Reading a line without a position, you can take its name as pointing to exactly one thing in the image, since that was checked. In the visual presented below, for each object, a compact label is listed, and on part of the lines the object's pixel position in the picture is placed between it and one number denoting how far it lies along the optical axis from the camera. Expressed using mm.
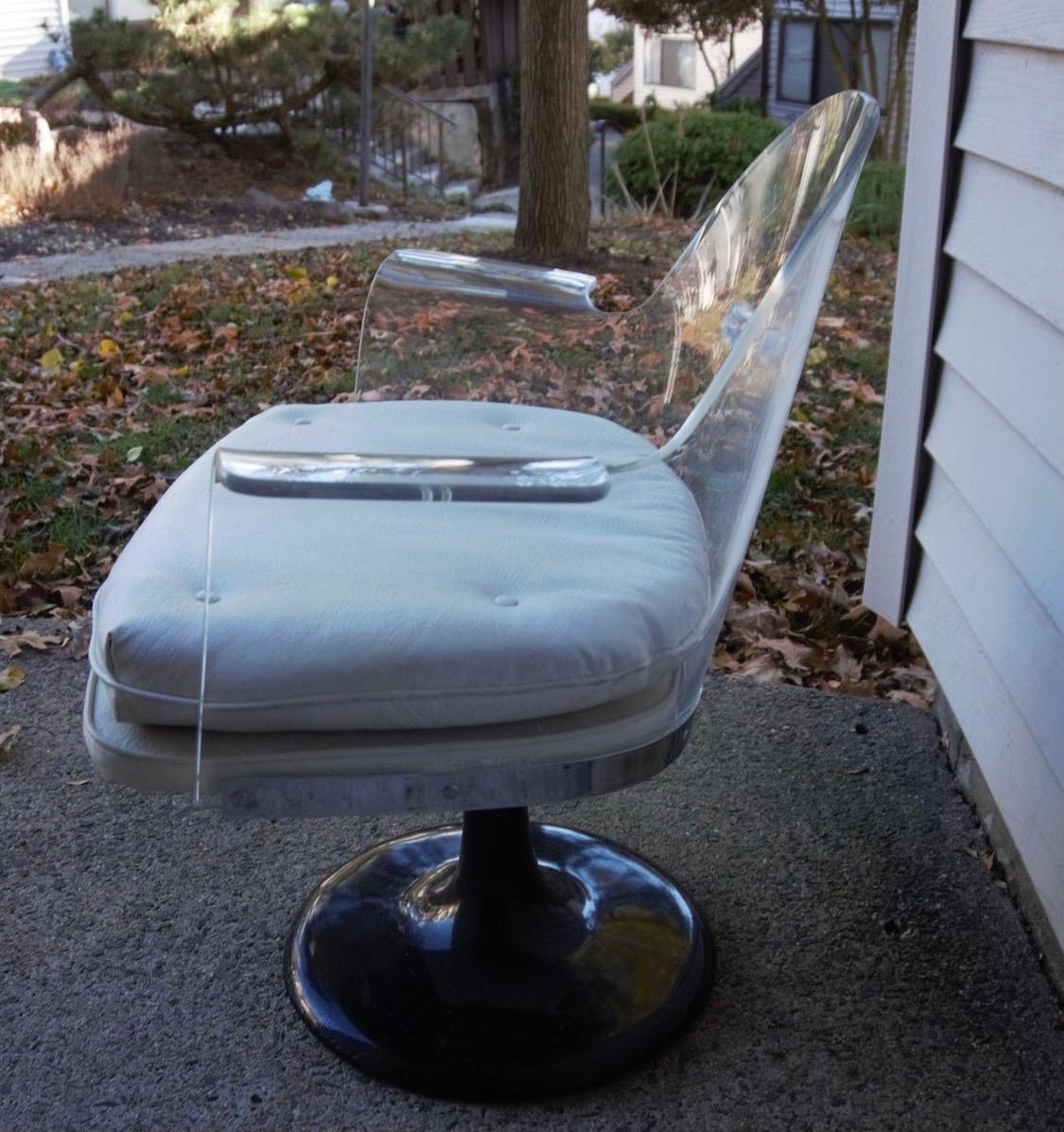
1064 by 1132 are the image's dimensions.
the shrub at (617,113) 23125
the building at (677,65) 26031
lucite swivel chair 1395
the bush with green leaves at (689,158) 12245
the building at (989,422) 2035
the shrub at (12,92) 14503
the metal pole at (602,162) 13669
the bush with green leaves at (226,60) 13625
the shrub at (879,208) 9438
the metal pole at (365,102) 12107
